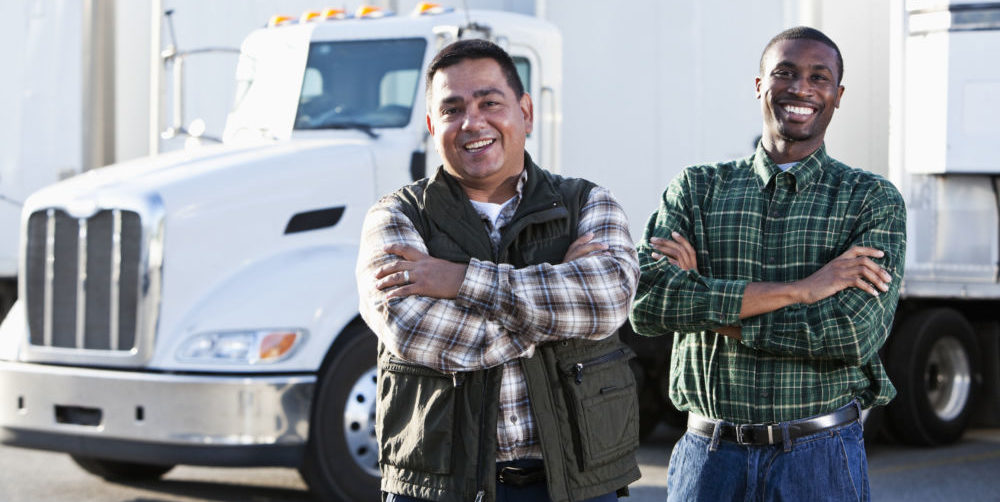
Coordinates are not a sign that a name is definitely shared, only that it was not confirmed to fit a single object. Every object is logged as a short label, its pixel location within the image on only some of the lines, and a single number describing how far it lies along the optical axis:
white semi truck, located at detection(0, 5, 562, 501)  6.27
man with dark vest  2.80
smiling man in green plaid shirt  3.19
